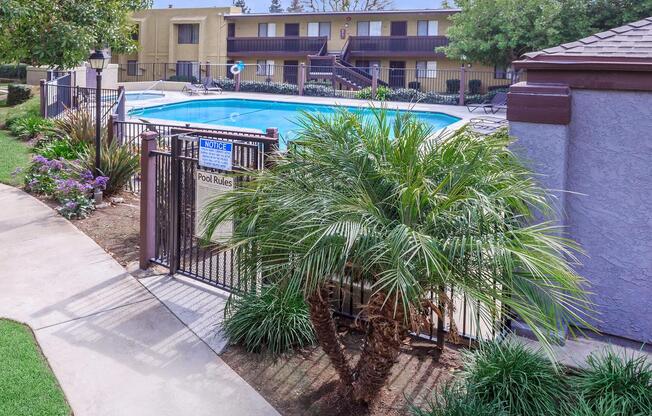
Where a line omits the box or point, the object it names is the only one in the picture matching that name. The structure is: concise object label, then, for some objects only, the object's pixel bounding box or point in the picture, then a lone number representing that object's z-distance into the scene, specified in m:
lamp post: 10.66
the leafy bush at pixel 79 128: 13.05
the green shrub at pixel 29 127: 16.33
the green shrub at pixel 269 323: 5.61
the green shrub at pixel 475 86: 35.97
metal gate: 6.90
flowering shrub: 9.96
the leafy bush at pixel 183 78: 41.94
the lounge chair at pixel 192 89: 35.50
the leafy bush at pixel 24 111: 18.12
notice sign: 6.64
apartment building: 39.73
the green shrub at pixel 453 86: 37.00
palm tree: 3.89
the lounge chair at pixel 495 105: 27.26
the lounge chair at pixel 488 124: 14.85
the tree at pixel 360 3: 56.75
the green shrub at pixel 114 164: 11.21
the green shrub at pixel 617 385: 4.16
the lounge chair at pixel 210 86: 36.44
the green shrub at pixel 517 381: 4.34
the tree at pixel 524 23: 27.22
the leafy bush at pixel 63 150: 12.59
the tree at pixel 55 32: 10.06
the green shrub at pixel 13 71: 35.53
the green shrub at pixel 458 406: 4.12
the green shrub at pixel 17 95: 22.72
